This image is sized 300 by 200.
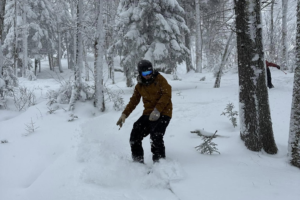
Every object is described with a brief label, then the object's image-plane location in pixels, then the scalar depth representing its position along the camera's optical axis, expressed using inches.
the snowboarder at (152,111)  130.0
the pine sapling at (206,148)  145.8
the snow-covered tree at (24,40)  770.2
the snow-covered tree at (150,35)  402.6
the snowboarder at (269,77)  352.8
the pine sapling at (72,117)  249.9
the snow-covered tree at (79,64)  282.0
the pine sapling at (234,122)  191.9
